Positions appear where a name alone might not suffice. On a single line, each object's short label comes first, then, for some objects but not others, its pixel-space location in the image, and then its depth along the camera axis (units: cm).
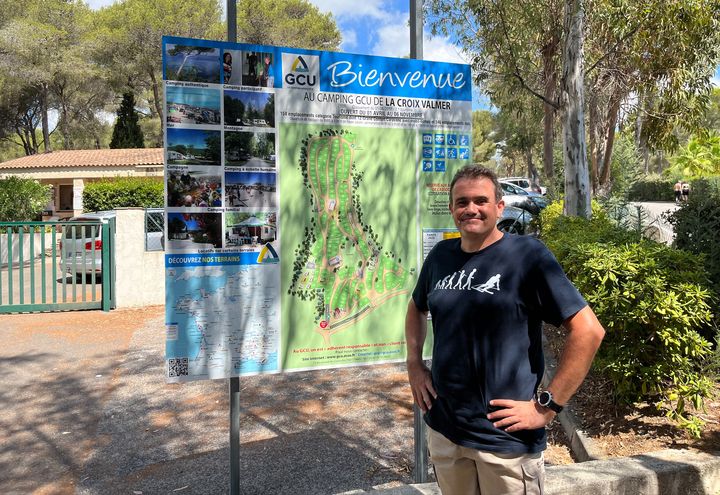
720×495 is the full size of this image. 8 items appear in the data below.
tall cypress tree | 3558
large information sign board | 276
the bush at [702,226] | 461
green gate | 880
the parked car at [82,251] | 890
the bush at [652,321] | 347
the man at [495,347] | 194
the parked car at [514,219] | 1352
